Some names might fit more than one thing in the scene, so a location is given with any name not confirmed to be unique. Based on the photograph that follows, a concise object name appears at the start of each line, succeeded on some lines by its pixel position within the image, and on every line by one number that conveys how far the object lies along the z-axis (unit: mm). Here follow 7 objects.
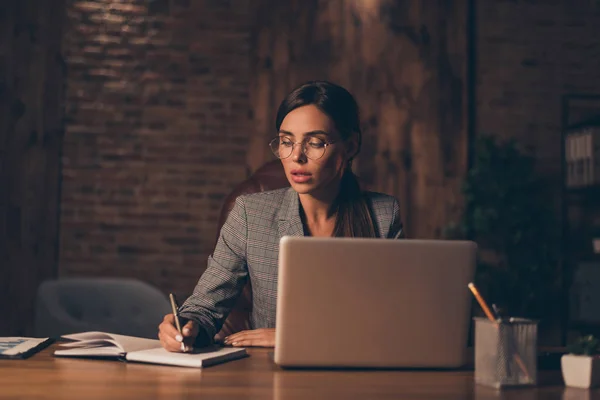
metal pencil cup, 1355
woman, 2174
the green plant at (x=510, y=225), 4559
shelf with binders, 4562
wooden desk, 1272
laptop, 1412
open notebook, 1563
